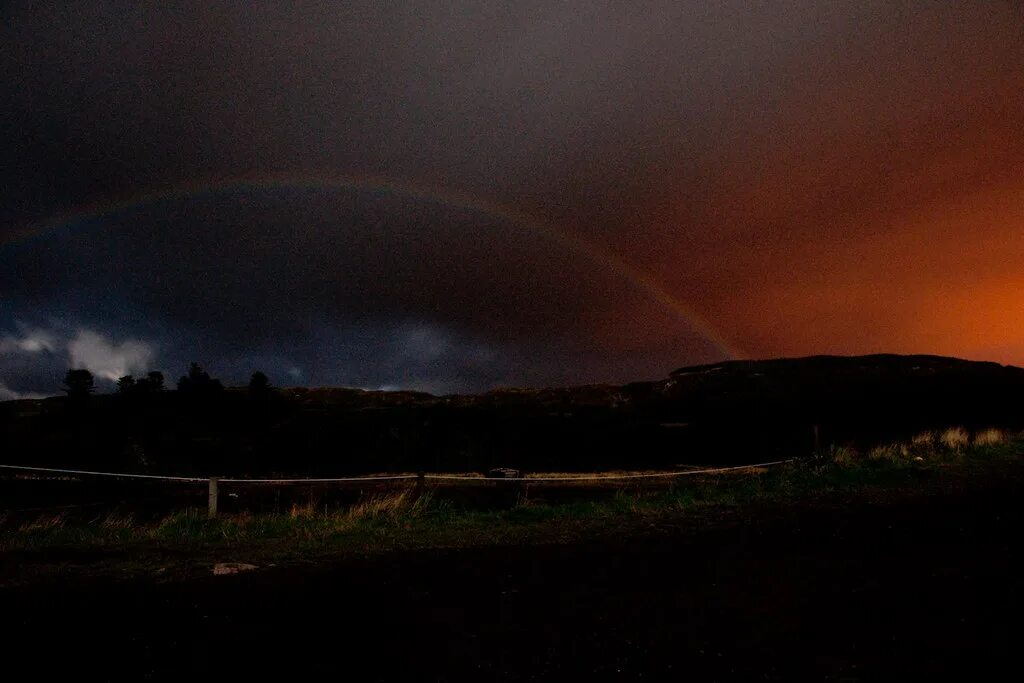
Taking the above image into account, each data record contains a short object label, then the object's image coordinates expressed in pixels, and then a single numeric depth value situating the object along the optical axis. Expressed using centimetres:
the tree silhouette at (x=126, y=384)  5353
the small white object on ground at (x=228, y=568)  766
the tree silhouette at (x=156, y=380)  5575
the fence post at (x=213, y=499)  1203
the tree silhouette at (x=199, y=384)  5628
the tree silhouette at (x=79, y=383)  5169
